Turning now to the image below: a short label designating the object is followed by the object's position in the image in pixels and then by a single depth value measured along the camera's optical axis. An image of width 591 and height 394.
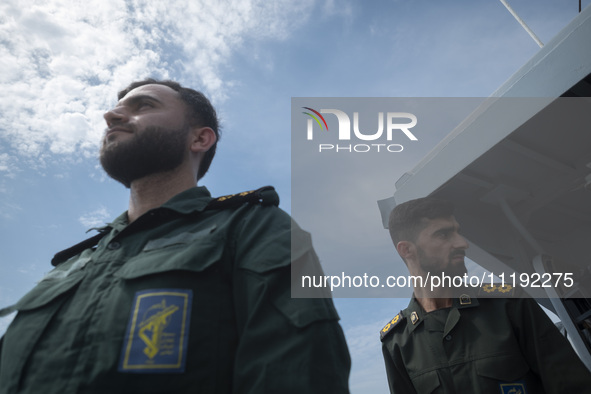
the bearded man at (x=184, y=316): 0.97
